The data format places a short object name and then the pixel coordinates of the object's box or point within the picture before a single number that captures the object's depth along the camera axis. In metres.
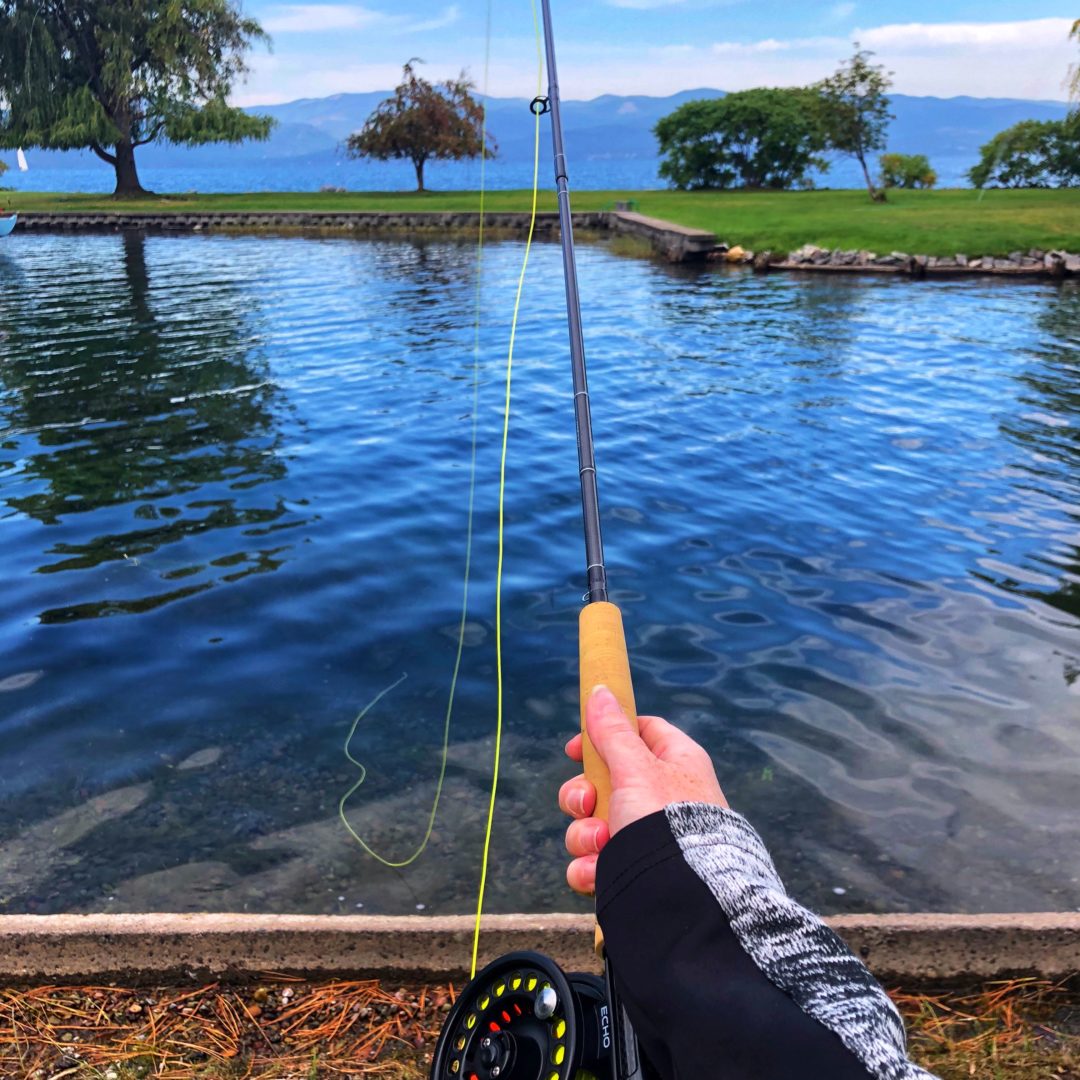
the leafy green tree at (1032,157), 39.03
